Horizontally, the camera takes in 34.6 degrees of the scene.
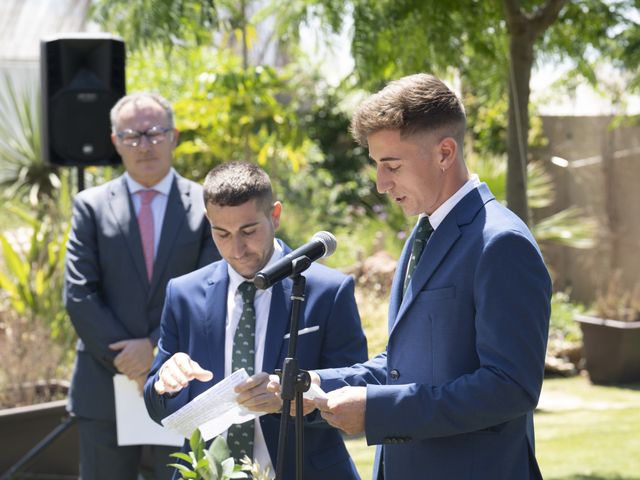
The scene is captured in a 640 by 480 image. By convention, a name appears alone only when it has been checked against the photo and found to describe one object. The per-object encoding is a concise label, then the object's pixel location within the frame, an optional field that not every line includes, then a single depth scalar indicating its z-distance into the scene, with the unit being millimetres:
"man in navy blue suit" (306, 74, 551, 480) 2428
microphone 2559
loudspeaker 6926
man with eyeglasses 4625
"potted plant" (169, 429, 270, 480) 2598
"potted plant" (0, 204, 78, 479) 6664
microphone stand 2553
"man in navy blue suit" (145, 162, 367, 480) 3160
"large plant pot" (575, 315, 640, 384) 10391
